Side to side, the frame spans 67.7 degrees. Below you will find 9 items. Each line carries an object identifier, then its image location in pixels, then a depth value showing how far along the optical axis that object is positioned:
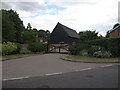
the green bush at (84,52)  11.92
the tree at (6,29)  18.52
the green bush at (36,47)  16.09
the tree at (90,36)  31.03
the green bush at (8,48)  12.09
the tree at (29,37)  25.10
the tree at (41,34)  75.25
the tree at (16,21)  31.59
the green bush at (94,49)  10.97
